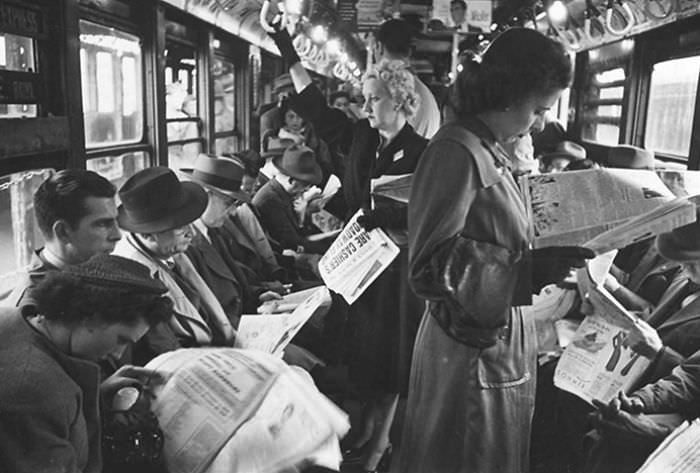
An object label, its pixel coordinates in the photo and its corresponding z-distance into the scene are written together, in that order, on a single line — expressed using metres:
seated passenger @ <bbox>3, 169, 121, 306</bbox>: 1.94
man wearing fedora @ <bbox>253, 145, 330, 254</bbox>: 4.27
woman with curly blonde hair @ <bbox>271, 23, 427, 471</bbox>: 2.76
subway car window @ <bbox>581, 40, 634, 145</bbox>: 6.02
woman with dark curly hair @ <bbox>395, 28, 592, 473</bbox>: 1.52
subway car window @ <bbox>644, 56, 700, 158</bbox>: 4.54
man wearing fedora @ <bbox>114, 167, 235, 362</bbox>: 2.36
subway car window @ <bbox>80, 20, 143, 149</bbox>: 3.26
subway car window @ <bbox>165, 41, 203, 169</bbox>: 4.87
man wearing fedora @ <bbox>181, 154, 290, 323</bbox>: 3.11
